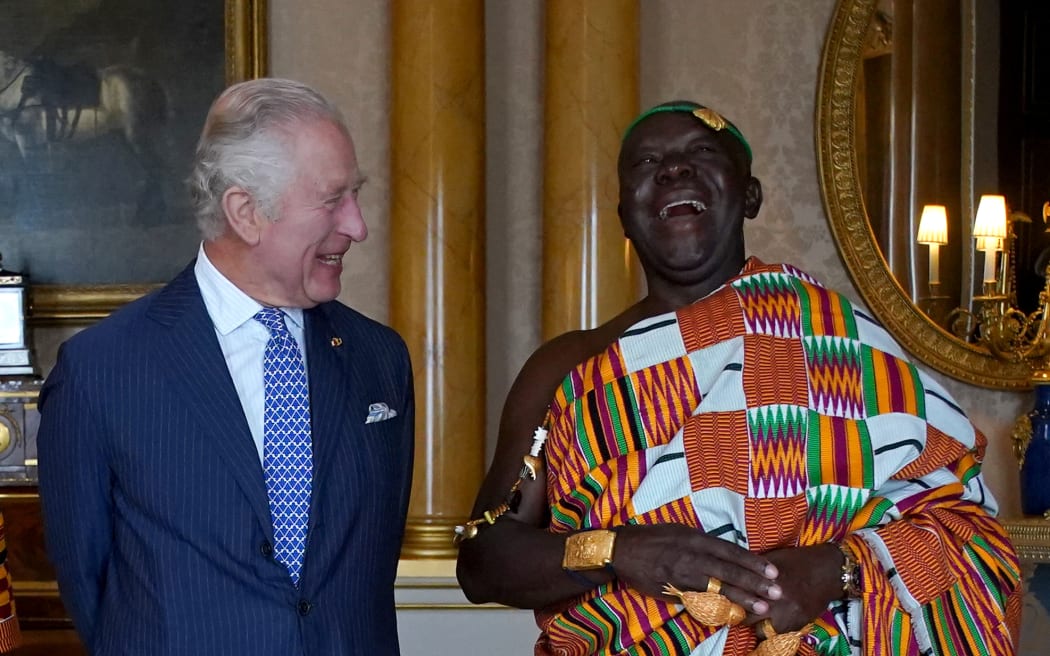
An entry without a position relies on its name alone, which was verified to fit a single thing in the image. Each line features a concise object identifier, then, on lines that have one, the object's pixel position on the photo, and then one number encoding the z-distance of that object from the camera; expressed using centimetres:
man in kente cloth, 213
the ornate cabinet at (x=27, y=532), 512
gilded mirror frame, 525
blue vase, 478
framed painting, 549
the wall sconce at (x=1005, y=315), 514
